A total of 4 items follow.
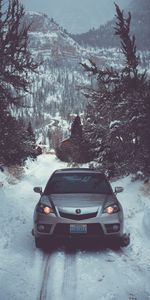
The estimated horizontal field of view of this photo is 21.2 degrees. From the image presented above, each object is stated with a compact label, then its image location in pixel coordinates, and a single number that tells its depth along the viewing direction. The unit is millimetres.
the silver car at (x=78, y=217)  7477
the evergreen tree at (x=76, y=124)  50375
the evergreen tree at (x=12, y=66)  12062
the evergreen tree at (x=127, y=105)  12242
